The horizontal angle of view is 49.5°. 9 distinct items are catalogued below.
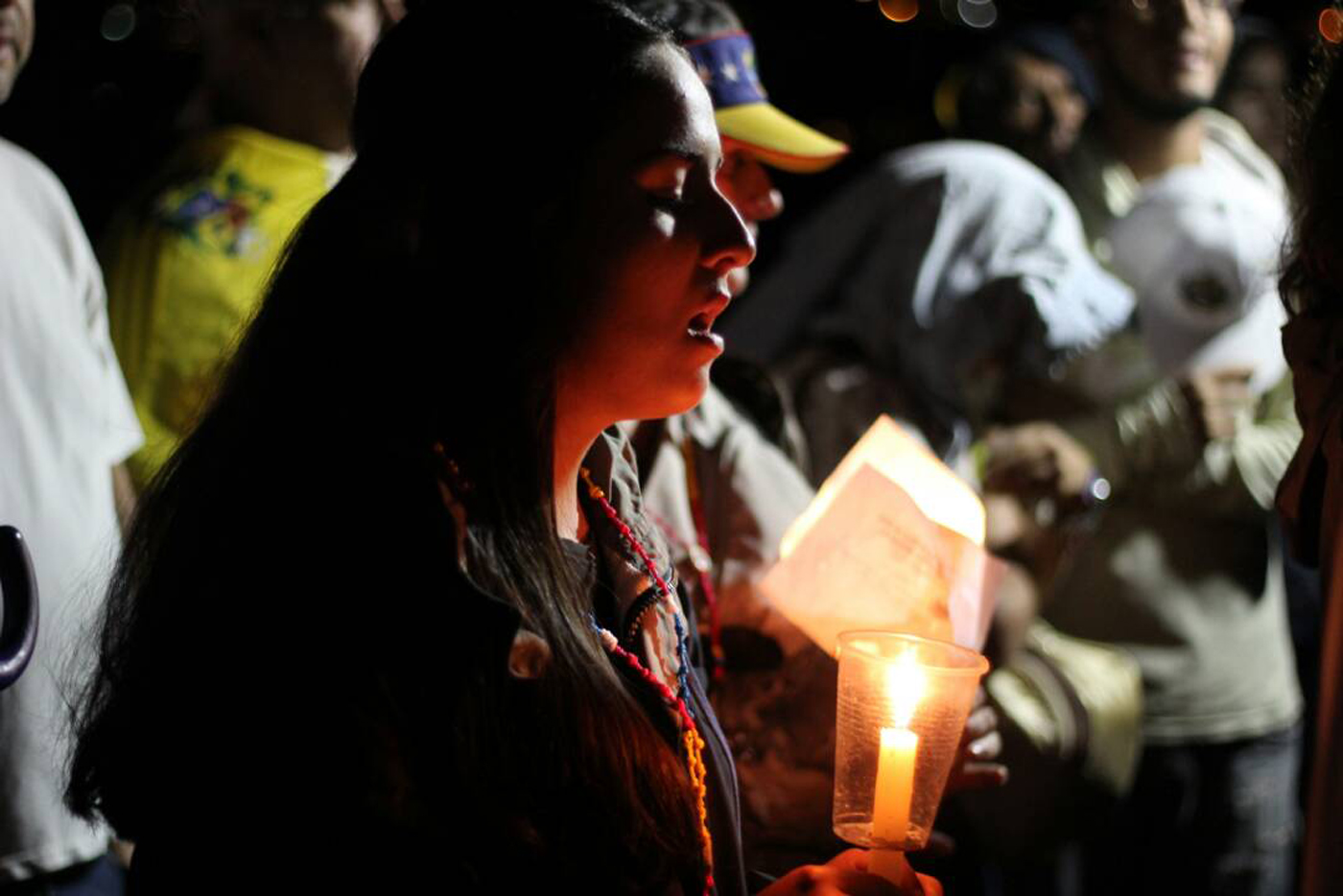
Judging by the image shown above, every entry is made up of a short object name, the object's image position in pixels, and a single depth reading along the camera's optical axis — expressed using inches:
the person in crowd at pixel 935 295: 130.9
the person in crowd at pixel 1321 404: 74.8
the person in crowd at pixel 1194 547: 141.9
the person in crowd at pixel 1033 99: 164.7
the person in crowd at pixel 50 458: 75.1
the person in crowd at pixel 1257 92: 184.2
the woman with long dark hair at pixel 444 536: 47.3
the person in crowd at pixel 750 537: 82.7
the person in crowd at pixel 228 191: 97.0
